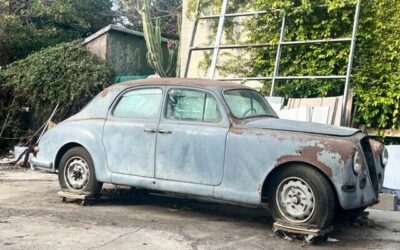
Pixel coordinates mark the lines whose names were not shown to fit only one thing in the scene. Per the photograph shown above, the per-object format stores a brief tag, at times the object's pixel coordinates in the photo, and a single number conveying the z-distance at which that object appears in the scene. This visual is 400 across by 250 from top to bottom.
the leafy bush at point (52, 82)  12.42
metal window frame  9.11
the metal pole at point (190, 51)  11.22
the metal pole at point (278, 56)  10.07
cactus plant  13.02
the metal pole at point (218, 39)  10.53
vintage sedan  5.44
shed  13.71
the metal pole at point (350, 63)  8.95
